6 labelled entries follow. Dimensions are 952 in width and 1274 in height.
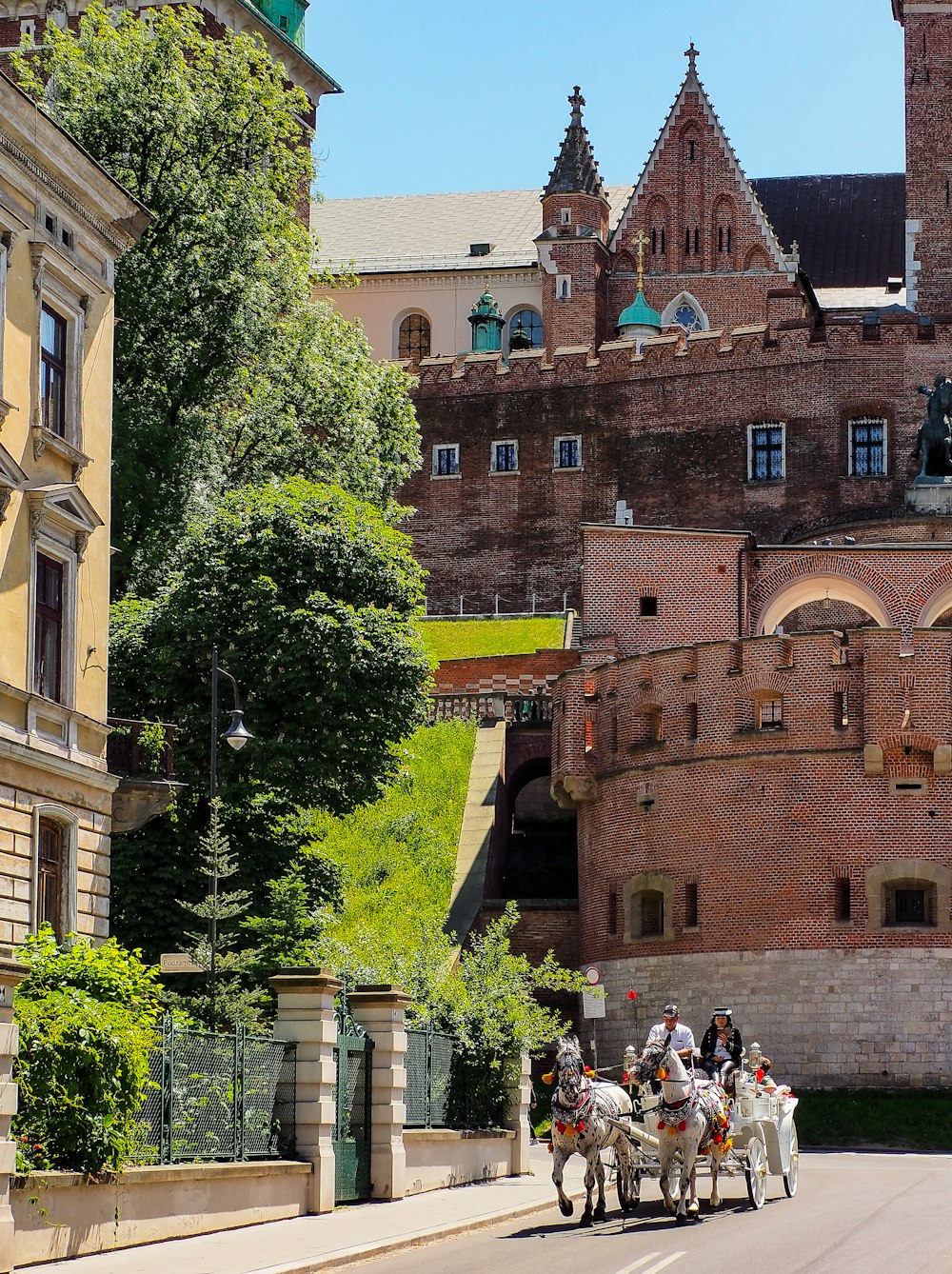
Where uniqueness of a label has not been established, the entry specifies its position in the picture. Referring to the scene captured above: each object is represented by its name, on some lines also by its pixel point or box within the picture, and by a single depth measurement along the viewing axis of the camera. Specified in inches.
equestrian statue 2509.8
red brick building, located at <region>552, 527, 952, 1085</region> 1662.2
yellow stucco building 1008.2
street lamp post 1166.3
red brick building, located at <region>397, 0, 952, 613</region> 2650.1
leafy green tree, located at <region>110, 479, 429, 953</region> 1416.1
